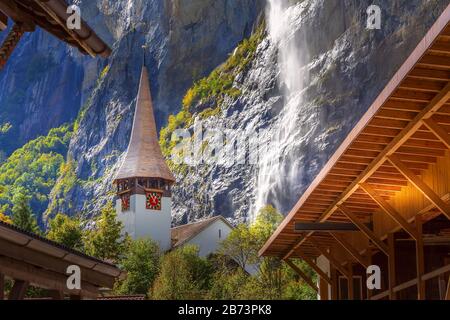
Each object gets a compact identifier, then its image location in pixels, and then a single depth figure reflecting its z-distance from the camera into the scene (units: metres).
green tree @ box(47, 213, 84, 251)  67.69
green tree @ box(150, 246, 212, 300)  62.47
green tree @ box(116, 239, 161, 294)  68.06
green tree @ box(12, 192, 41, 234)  63.84
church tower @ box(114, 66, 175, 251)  85.62
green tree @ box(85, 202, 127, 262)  70.94
